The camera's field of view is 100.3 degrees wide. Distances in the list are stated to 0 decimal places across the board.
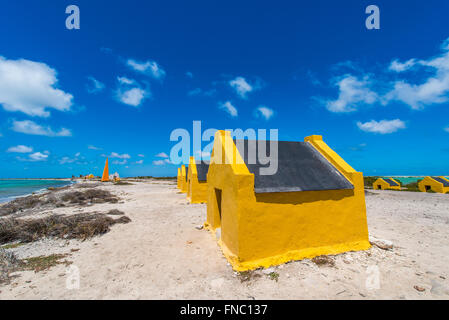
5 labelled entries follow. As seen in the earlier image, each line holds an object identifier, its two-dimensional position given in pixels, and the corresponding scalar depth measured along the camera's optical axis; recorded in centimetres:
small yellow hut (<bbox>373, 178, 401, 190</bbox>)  3356
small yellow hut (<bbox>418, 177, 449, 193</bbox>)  2684
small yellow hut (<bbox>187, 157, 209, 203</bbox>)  1653
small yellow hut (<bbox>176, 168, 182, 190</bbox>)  2855
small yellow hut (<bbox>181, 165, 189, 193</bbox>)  2473
